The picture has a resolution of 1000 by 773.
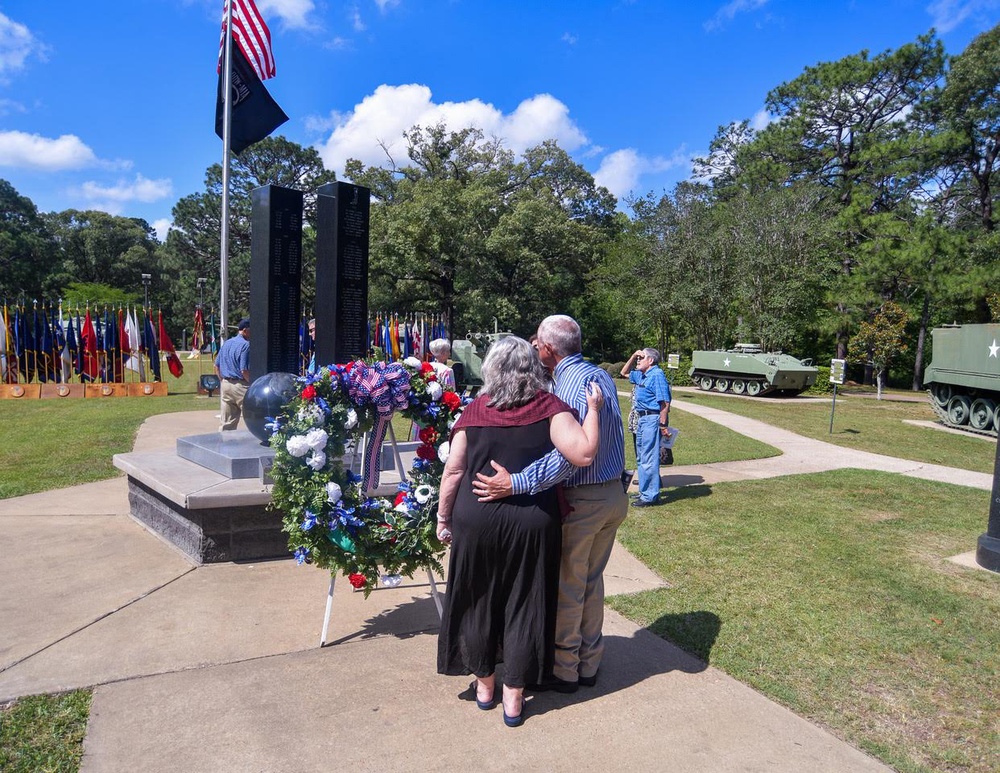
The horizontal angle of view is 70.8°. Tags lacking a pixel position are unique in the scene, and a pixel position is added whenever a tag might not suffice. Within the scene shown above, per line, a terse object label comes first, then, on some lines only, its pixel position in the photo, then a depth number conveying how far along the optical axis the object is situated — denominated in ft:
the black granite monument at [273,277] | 24.59
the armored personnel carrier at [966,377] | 51.70
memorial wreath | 12.53
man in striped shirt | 10.85
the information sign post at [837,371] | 49.01
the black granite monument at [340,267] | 25.11
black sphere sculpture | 19.57
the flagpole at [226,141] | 36.40
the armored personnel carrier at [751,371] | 78.12
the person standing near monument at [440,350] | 27.41
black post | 18.17
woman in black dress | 10.14
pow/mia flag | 38.24
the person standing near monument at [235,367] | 28.37
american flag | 36.52
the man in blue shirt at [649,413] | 23.82
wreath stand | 12.91
